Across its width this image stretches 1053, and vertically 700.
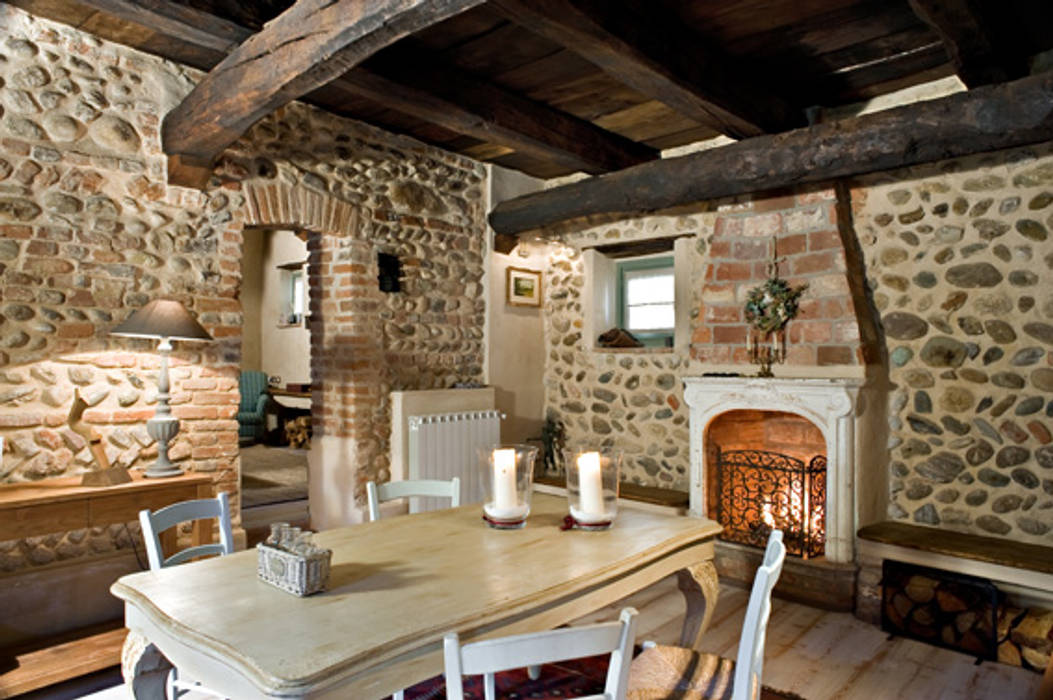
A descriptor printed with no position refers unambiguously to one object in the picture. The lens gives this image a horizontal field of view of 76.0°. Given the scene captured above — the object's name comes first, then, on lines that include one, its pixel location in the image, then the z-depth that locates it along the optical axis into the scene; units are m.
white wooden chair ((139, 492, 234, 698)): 2.03
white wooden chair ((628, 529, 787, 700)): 1.63
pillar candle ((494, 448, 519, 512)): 2.23
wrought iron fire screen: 3.82
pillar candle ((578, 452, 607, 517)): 2.25
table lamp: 3.17
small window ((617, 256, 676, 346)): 5.14
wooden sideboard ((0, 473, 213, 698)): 2.72
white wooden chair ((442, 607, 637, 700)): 1.13
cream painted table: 1.32
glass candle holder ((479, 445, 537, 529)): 2.23
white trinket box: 1.62
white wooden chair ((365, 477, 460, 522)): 2.59
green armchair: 9.00
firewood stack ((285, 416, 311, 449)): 8.68
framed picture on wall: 5.32
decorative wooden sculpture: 3.05
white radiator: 4.52
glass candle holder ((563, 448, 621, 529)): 2.24
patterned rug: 2.62
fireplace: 3.56
